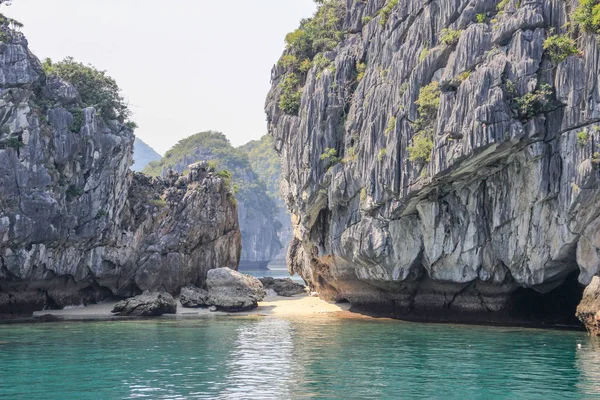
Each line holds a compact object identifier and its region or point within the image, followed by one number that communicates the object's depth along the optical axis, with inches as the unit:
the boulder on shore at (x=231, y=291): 1769.2
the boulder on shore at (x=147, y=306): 1674.5
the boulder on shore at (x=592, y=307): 1176.8
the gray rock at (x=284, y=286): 2149.9
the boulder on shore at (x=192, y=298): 1811.0
